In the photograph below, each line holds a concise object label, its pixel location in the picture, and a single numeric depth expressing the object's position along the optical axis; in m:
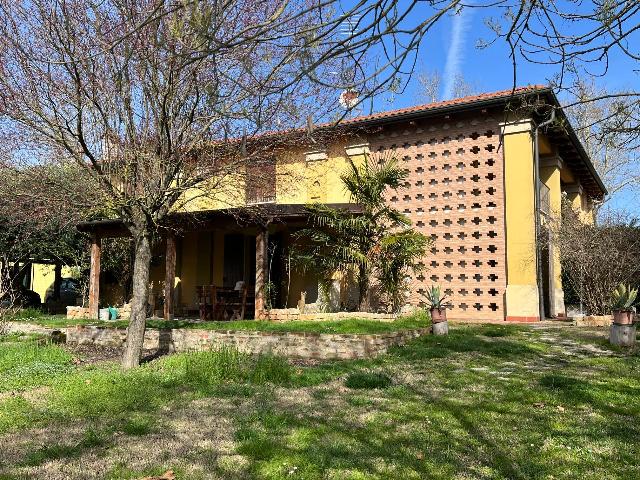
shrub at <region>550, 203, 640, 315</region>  12.87
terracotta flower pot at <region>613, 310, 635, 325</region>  8.37
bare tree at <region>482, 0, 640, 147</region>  2.92
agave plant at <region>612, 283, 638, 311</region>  8.48
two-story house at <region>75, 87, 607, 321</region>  12.98
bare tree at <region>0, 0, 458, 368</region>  6.89
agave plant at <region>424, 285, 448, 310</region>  10.51
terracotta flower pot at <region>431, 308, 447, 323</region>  10.43
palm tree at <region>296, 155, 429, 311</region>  12.12
